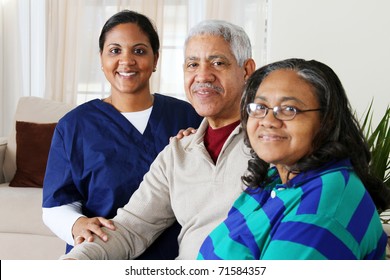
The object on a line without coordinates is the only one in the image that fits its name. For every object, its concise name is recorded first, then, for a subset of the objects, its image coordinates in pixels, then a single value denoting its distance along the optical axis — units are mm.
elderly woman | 1052
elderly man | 1596
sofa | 3049
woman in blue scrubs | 1867
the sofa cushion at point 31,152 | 3646
